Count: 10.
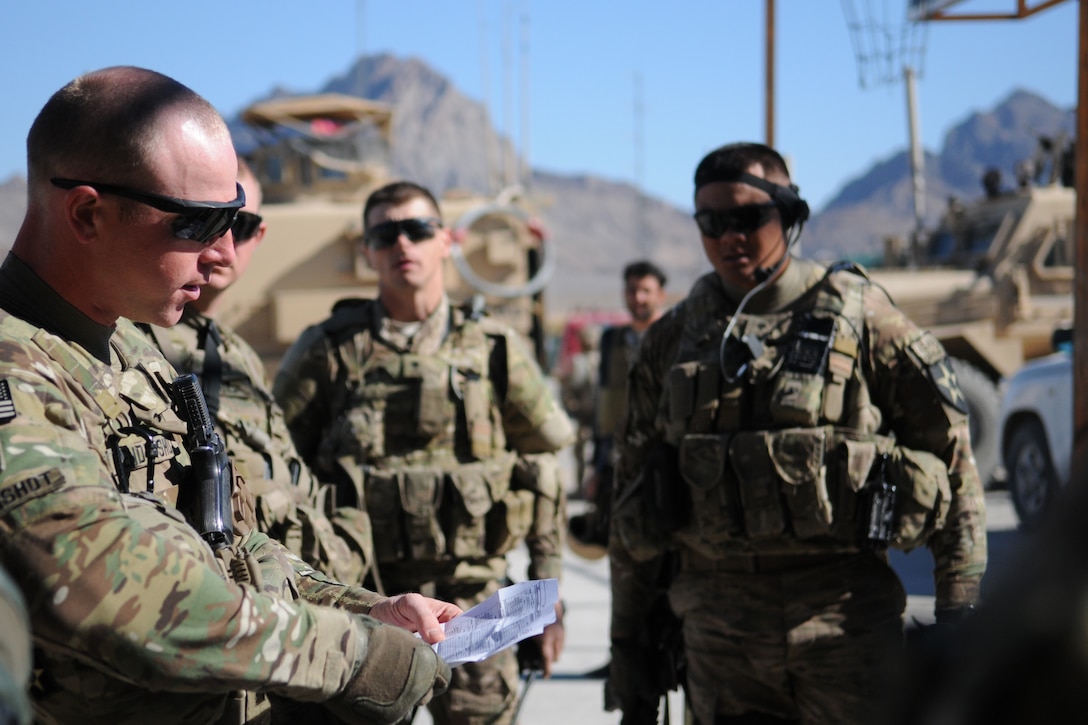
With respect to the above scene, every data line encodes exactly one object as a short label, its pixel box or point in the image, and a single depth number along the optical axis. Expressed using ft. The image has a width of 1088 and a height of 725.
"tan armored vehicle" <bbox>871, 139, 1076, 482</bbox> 34.65
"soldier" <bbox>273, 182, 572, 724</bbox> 11.96
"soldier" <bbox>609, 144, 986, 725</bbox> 9.34
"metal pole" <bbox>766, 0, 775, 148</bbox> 17.44
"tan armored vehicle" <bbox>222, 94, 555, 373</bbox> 39.93
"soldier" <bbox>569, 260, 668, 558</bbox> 21.81
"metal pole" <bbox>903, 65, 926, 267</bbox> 65.57
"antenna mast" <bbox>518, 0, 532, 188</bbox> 103.97
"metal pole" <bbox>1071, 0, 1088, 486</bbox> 11.62
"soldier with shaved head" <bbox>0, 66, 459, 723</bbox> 4.51
